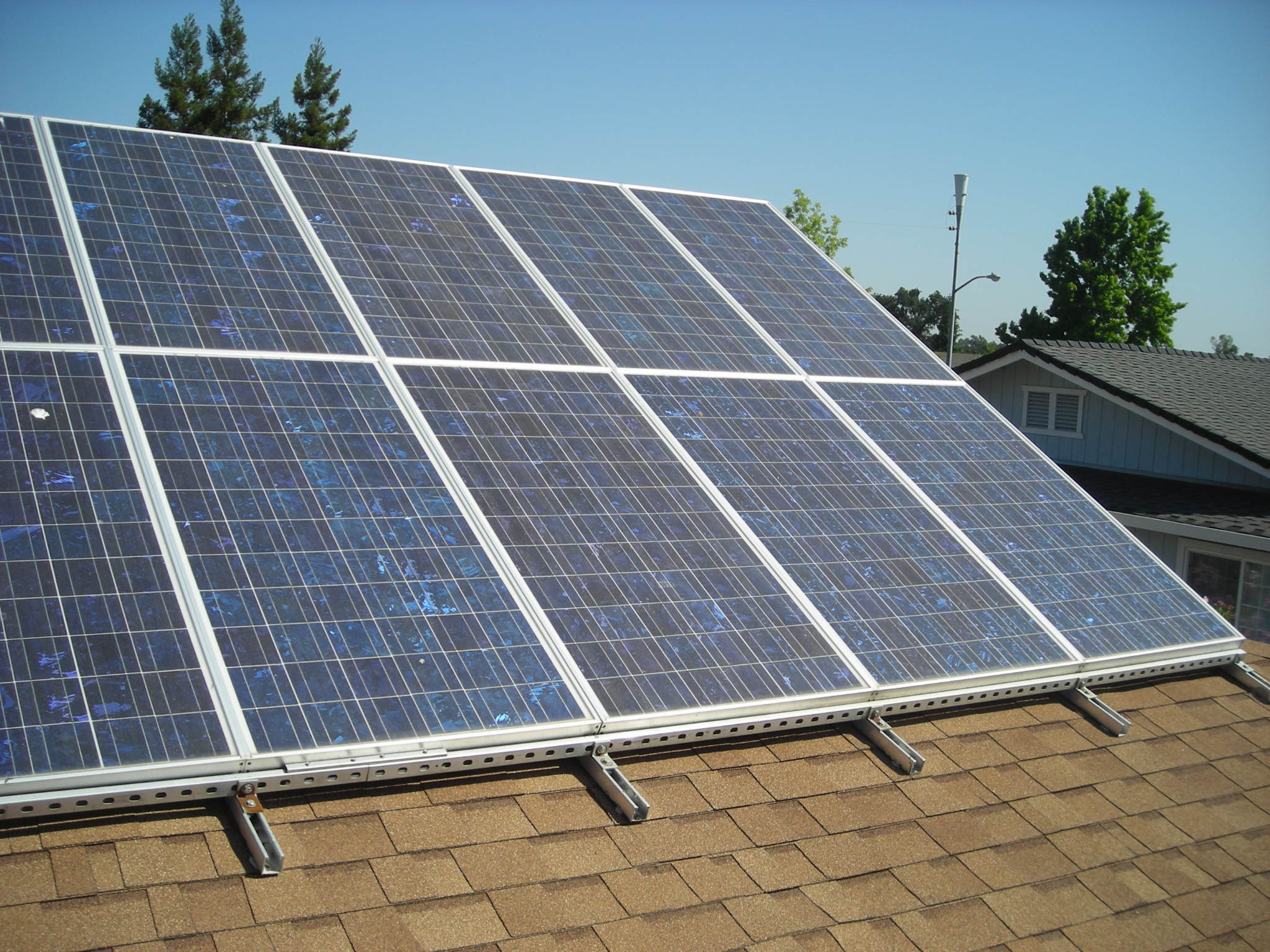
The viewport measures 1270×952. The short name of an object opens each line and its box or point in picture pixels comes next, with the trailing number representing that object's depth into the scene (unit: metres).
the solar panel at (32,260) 7.23
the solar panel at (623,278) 9.80
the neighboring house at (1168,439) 19.22
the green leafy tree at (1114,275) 65.19
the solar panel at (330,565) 5.66
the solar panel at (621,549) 6.66
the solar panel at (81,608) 4.98
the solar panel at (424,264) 8.76
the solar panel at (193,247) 7.82
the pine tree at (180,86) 43.94
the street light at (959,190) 32.03
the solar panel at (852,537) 7.71
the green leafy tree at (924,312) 102.38
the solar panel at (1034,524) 8.85
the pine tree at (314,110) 48.16
